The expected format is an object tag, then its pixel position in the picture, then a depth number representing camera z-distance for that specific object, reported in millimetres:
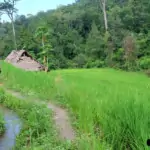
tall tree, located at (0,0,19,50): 36231
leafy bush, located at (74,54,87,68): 28453
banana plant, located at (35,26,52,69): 23734
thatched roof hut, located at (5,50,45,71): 22500
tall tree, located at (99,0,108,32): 30247
